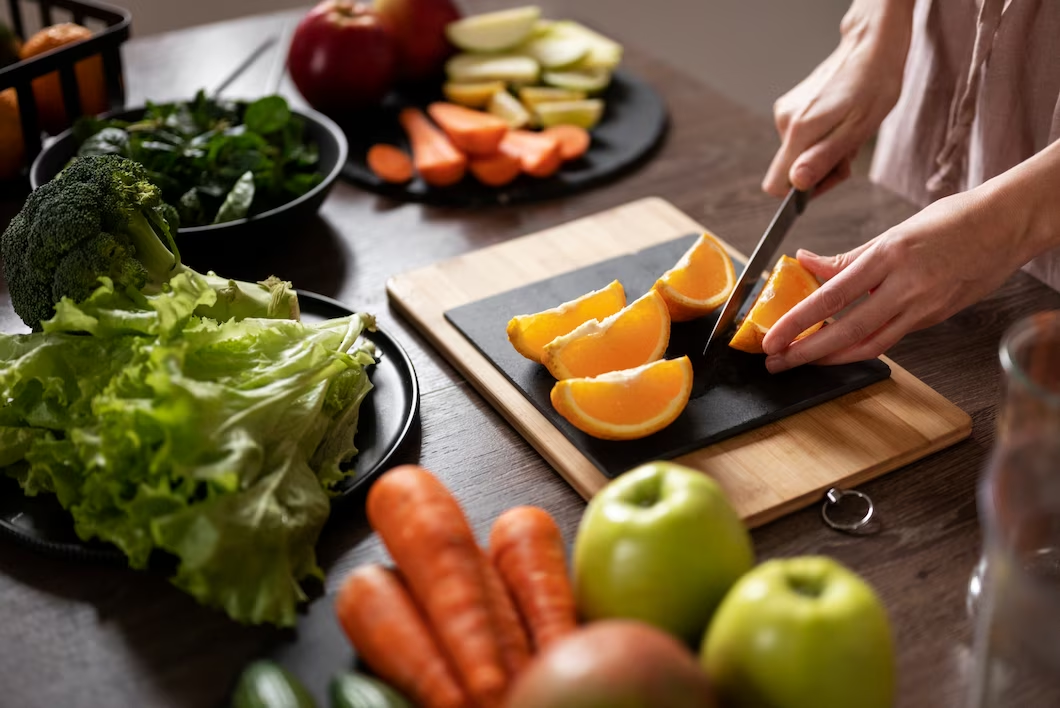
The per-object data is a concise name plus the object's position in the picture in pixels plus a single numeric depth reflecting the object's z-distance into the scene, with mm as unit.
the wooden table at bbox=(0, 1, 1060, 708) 1078
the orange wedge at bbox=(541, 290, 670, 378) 1435
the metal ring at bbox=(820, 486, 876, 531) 1249
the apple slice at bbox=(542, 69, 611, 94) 2379
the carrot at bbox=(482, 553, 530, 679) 994
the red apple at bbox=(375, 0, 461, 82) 2395
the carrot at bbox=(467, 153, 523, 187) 2113
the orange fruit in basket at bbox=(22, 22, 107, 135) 2053
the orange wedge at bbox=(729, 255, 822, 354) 1498
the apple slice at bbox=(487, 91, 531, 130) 2281
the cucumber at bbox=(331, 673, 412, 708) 932
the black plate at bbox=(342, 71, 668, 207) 2094
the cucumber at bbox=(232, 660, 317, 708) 936
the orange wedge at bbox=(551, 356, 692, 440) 1339
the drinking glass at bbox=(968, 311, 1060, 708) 856
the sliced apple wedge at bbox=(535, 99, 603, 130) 2287
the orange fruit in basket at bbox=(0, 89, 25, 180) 1981
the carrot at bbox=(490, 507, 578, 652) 1027
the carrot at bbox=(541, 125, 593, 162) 2188
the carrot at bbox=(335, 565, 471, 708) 964
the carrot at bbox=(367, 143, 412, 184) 2117
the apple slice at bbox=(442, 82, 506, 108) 2340
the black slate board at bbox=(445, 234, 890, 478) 1351
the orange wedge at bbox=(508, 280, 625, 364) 1484
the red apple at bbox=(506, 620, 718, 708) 813
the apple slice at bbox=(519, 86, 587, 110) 2336
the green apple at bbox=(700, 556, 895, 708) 861
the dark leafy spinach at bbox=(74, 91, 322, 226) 1803
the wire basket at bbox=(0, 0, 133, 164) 1890
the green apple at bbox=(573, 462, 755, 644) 963
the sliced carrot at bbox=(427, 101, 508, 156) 2127
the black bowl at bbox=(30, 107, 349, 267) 1716
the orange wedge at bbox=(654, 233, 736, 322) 1558
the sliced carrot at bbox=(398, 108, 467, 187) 2096
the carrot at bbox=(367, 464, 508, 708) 967
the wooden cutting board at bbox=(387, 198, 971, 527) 1297
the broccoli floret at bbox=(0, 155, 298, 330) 1361
